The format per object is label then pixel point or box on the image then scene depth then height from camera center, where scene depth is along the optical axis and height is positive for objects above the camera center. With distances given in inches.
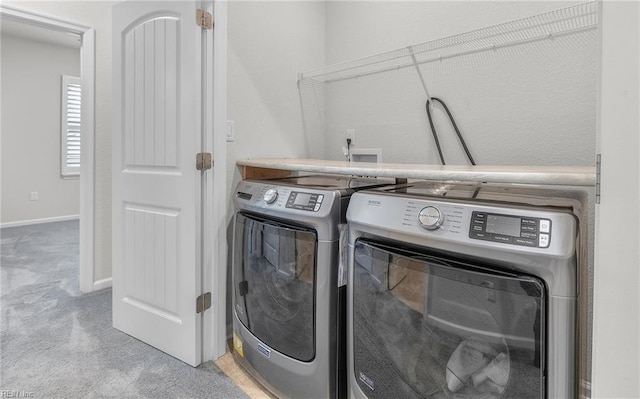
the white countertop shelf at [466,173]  33.3 +2.7
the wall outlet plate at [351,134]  92.8 +16.9
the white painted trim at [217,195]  67.4 -0.1
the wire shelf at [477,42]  56.8 +31.3
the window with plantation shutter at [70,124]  200.1 +41.8
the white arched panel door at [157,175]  66.4 +4.0
